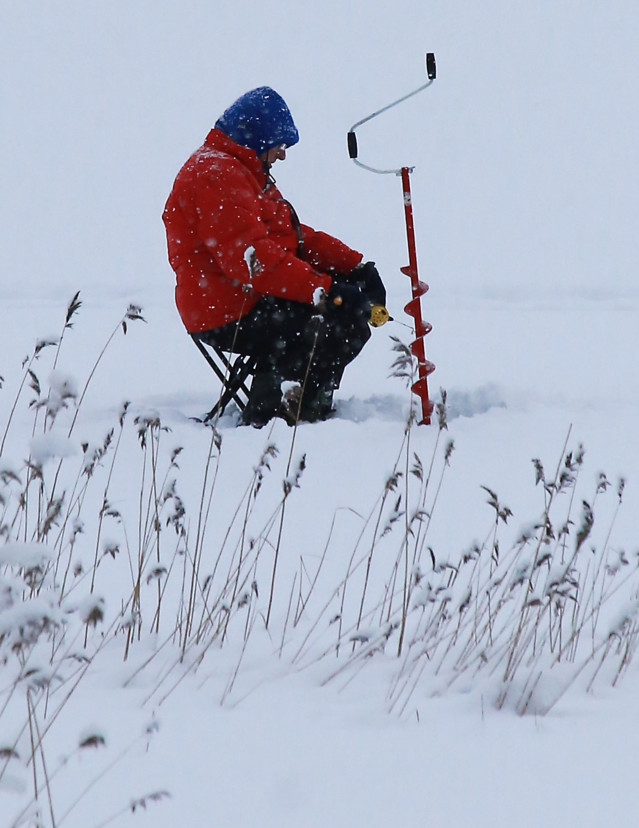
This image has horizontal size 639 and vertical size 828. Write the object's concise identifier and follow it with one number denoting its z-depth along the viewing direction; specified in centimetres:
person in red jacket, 2750
